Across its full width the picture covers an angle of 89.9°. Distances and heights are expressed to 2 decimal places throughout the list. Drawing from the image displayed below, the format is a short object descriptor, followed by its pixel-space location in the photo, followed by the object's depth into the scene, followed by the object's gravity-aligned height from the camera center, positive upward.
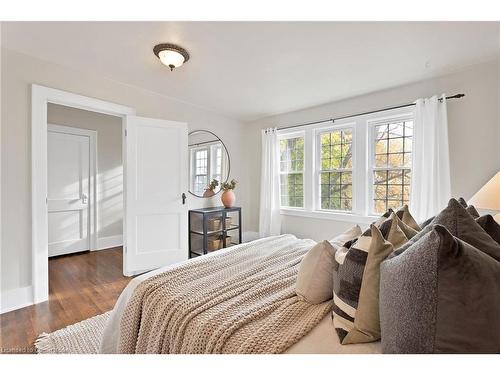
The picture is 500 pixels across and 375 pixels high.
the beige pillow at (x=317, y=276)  1.19 -0.44
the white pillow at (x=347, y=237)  1.42 -0.30
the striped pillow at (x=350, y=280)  0.95 -0.38
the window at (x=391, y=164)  3.08 +0.27
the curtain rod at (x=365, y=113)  2.56 +0.94
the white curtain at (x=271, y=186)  4.14 -0.01
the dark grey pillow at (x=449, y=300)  0.63 -0.30
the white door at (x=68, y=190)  4.01 -0.07
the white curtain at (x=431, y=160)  2.60 +0.27
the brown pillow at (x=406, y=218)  1.40 -0.19
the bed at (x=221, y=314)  0.94 -0.56
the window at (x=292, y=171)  4.08 +0.24
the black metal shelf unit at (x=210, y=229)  3.84 -0.69
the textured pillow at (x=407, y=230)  1.19 -0.22
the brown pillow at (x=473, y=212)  1.29 -0.14
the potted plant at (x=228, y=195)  4.05 -0.16
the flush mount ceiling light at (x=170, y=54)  2.24 +1.21
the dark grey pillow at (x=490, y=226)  0.96 -0.16
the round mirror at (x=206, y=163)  3.99 +0.37
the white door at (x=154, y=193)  3.16 -0.10
